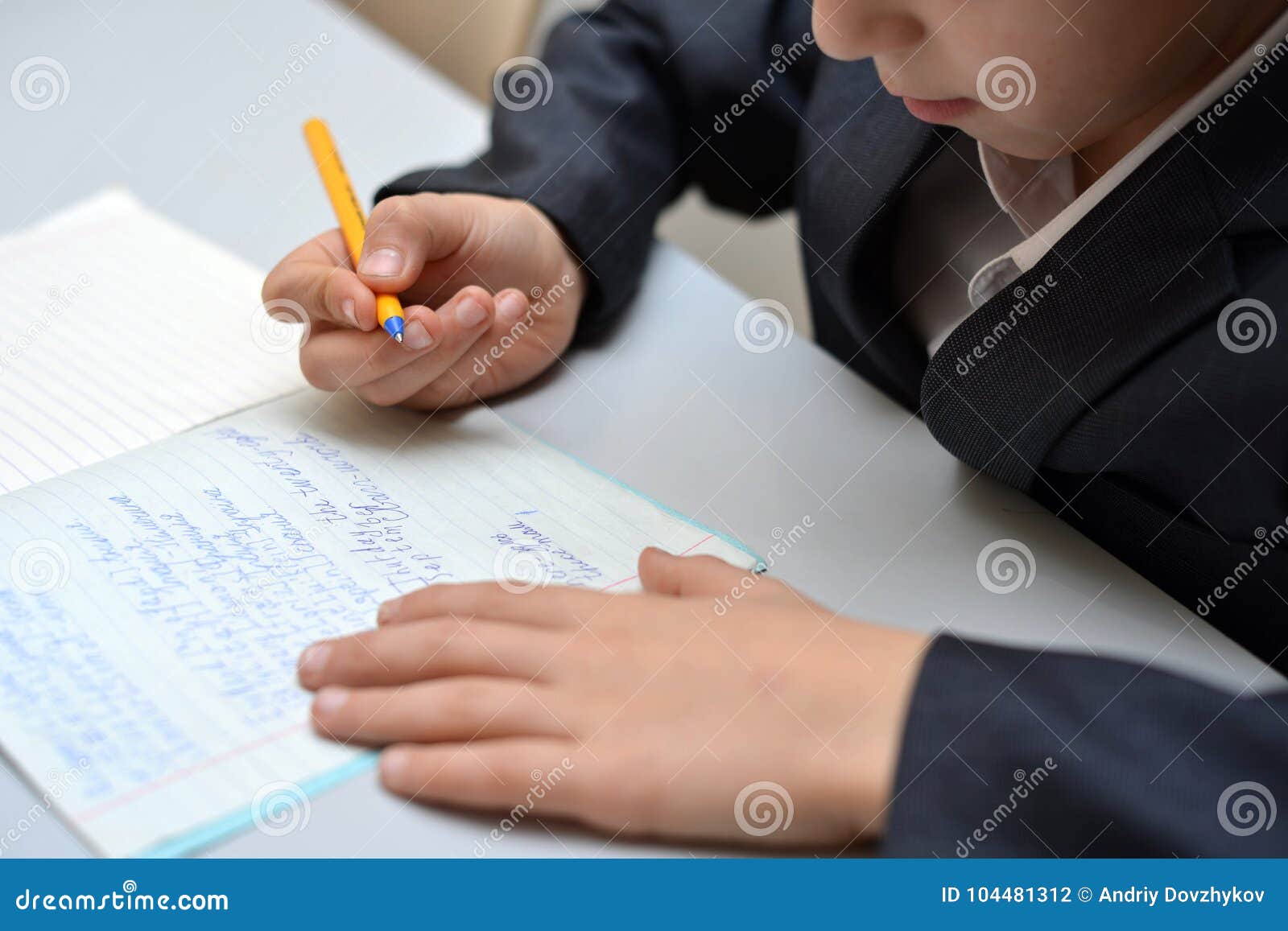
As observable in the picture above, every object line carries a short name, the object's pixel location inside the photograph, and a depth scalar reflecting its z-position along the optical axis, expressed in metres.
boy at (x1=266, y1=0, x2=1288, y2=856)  0.47
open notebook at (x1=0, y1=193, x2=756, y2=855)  0.47
